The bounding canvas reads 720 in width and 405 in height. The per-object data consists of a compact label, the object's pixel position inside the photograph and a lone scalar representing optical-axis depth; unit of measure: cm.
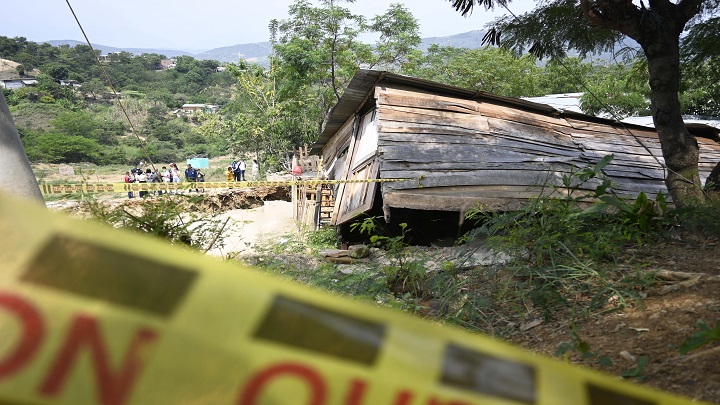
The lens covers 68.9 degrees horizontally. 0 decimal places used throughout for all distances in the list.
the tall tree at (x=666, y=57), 674
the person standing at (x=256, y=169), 3278
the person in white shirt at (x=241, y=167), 2556
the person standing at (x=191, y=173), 1948
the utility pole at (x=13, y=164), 398
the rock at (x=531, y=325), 385
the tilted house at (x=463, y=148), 920
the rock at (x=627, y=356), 287
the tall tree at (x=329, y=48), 3003
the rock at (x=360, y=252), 862
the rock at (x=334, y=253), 865
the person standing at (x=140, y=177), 1786
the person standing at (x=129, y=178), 1727
